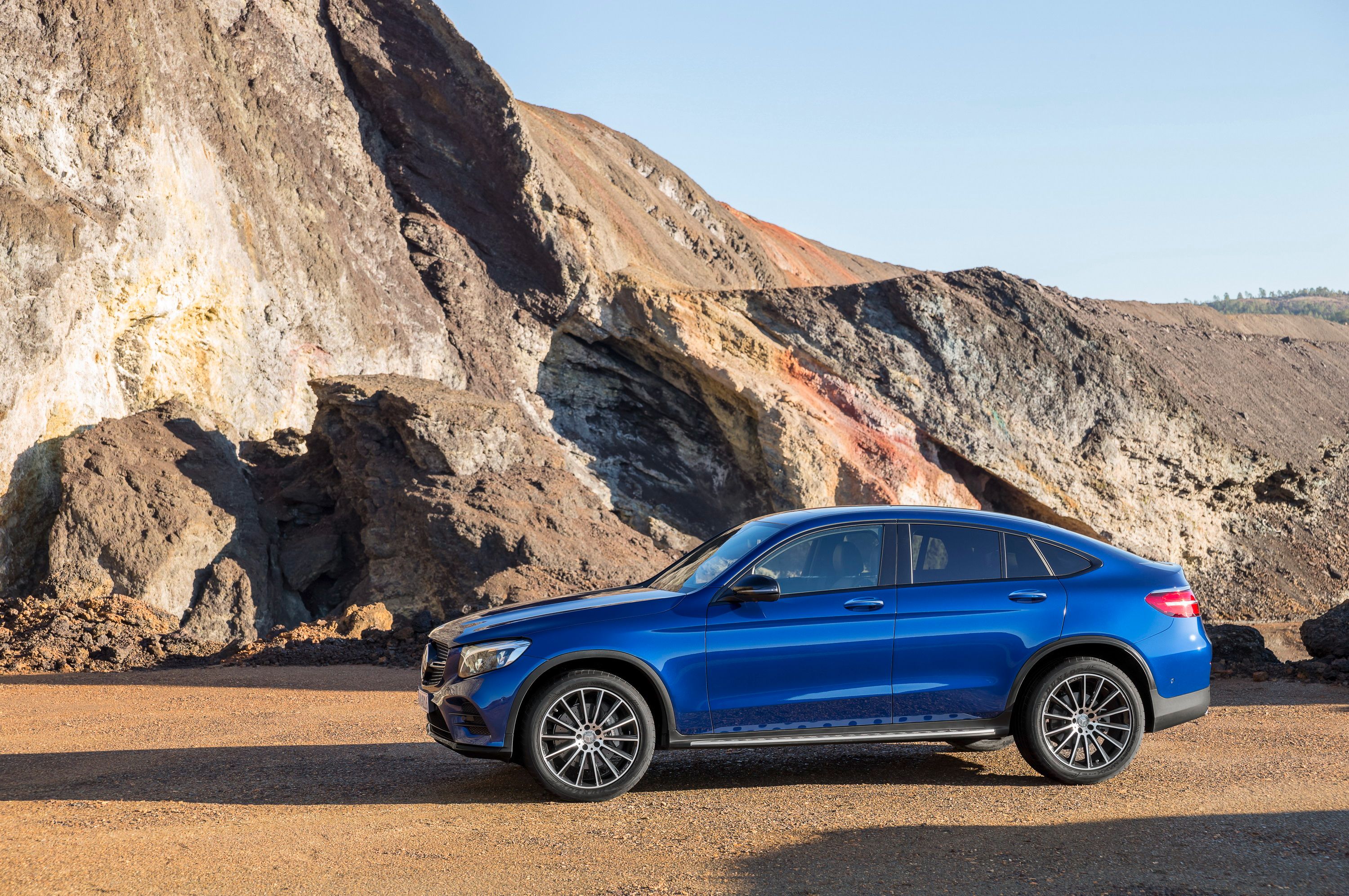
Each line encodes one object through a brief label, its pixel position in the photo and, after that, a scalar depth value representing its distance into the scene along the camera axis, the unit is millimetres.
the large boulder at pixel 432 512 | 16875
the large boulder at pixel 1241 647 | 12305
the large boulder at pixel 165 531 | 15398
